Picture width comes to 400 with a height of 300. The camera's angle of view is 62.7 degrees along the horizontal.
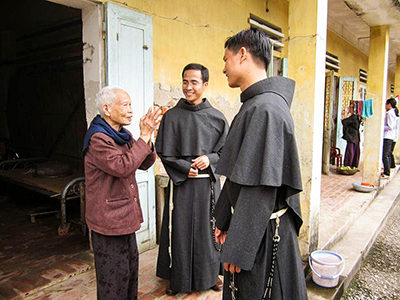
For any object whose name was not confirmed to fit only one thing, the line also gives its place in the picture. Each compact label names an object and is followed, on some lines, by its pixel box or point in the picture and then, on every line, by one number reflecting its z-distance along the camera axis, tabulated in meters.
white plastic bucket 3.24
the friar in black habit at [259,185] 1.62
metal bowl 6.71
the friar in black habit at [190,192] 3.01
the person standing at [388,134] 8.52
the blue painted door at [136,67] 3.36
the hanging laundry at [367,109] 6.97
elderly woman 2.20
